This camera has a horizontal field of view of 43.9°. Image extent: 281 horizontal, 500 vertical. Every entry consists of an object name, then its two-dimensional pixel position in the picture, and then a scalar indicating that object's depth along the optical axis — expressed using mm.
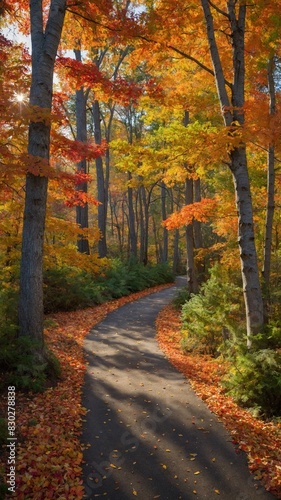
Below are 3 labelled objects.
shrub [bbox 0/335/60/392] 5746
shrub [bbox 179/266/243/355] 8109
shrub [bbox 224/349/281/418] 5500
